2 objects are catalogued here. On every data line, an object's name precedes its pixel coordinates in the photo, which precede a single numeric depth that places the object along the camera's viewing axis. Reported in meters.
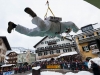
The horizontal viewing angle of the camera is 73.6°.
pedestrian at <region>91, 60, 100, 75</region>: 4.75
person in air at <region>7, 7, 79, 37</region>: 1.80
